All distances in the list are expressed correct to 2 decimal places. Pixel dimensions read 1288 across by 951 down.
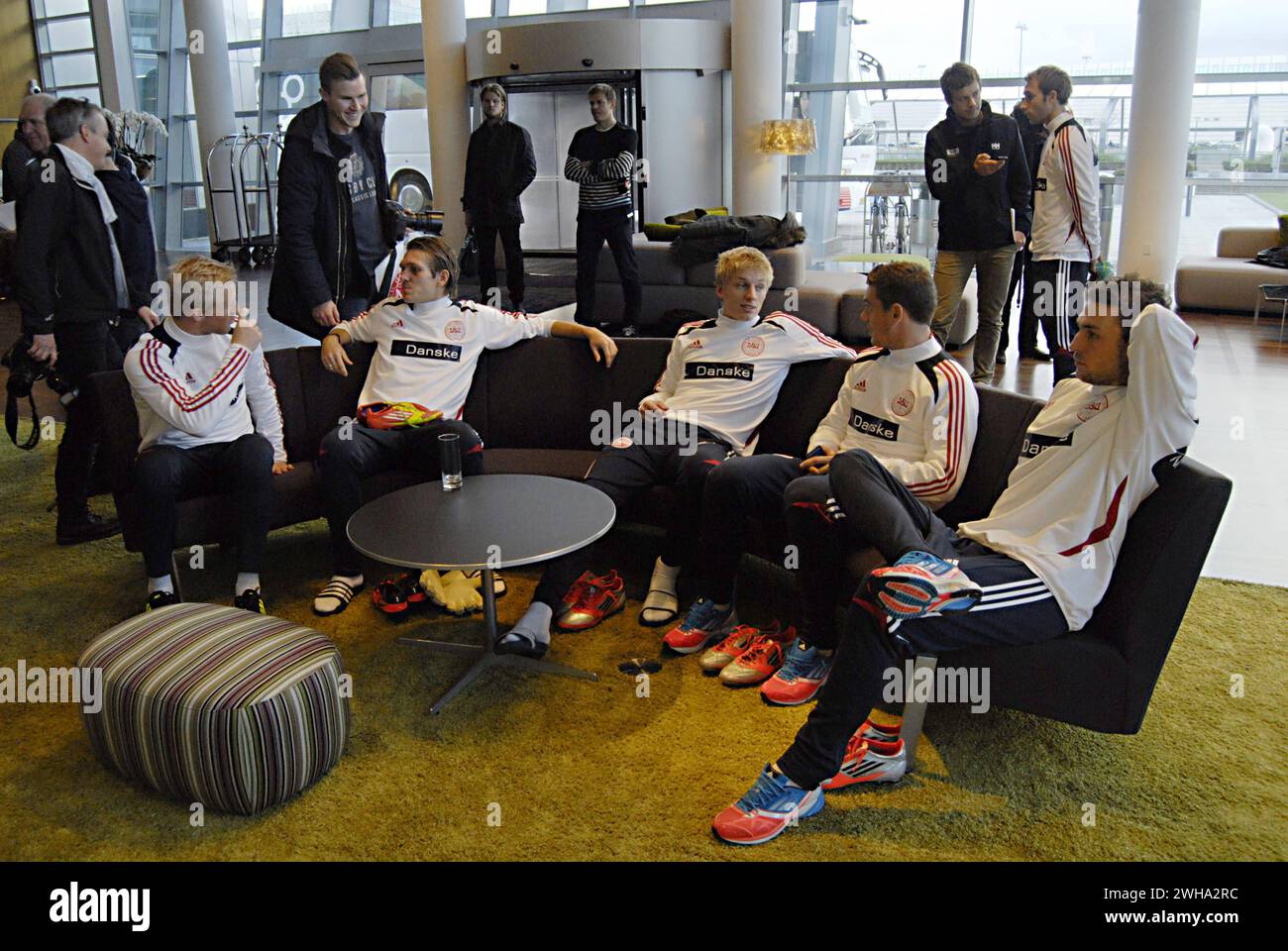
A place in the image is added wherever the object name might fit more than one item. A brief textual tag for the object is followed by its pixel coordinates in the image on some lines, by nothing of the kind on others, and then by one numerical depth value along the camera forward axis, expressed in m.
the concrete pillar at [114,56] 13.82
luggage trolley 12.09
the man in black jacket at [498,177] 7.50
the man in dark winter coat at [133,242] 4.12
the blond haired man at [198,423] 3.23
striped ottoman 2.29
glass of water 3.05
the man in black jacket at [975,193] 5.05
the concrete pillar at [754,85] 9.38
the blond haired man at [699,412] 3.29
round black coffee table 2.62
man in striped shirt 7.08
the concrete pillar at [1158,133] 7.47
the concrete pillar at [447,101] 10.29
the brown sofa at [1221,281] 8.12
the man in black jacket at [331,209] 3.78
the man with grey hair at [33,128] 4.91
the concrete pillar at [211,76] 12.20
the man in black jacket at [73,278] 3.82
